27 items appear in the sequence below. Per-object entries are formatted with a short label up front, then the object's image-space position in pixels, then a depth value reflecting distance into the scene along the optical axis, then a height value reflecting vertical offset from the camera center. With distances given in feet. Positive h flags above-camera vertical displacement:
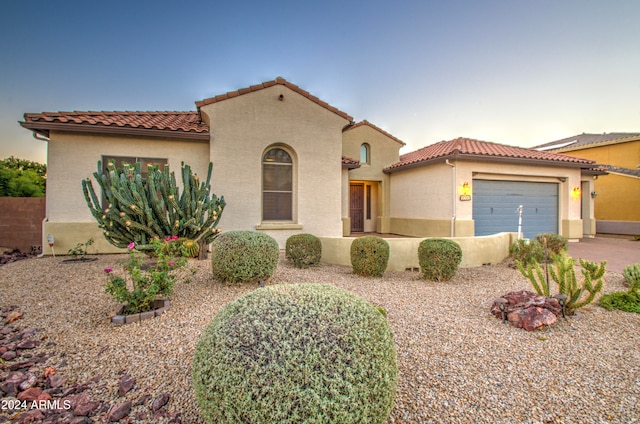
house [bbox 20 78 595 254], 28.66 +6.39
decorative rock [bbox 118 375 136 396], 8.80 -5.52
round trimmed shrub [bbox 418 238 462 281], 21.97 -3.45
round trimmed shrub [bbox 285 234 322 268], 25.54 -3.18
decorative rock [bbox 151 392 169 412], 8.10 -5.54
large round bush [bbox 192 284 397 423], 5.25 -3.03
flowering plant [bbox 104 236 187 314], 13.94 -3.59
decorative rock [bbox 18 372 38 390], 9.16 -5.61
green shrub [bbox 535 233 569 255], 30.01 -2.87
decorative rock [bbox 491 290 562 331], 13.91 -4.95
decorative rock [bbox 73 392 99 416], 7.99 -5.63
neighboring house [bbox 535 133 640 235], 55.06 +7.16
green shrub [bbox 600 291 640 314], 16.37 -5.14
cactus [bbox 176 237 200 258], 21.44 -2.43
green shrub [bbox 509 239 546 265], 28.25 -3.60
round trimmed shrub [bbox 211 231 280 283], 18.10 -2.77
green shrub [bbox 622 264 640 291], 19.55 -4.16
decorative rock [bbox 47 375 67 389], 9.22 -5.61
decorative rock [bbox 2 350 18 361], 10.78 -5.49
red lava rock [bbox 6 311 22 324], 14.07 -5.24
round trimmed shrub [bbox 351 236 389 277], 22.98 -3.37
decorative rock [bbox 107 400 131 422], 7.73 -5.61
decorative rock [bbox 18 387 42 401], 8.57 -5.60
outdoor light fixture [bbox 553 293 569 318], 15.26 -4.55
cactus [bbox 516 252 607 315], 15.19 -3.69
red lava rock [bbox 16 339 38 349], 11.50 -5.43
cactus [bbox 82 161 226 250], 20.71 +0.70
